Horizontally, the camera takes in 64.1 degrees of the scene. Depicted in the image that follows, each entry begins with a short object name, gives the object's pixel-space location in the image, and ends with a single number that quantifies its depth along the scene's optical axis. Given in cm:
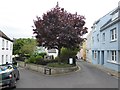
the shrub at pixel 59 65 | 1026
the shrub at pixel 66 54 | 1269
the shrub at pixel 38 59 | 1259
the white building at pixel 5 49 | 1431
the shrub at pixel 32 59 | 1335
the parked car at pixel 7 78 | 532
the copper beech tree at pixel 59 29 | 1002
